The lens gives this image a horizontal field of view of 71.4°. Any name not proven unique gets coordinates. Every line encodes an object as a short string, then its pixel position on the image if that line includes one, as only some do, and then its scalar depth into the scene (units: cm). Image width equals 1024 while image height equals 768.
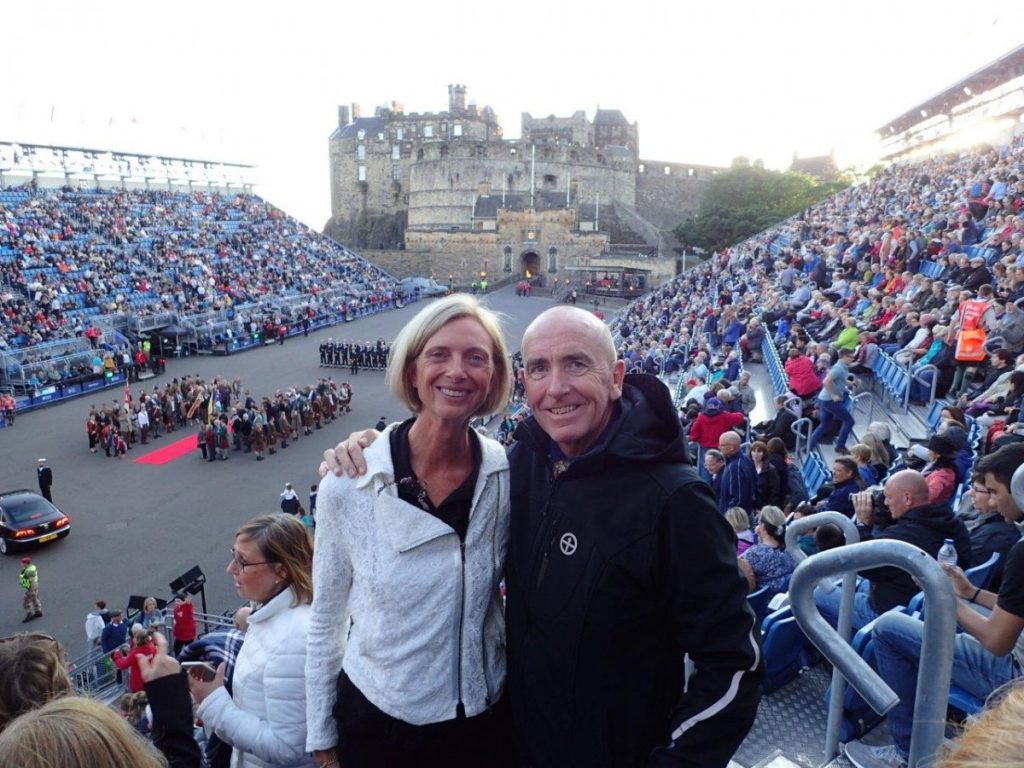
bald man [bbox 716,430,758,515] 640
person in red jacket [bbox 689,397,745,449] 809
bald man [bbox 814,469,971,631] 339
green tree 4581
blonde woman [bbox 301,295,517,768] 194
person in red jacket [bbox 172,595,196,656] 789
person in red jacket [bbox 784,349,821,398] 909
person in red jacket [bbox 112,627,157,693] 441
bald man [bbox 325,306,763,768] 167
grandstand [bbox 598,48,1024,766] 294
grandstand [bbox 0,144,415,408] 2391
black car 1131
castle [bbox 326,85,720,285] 5072
